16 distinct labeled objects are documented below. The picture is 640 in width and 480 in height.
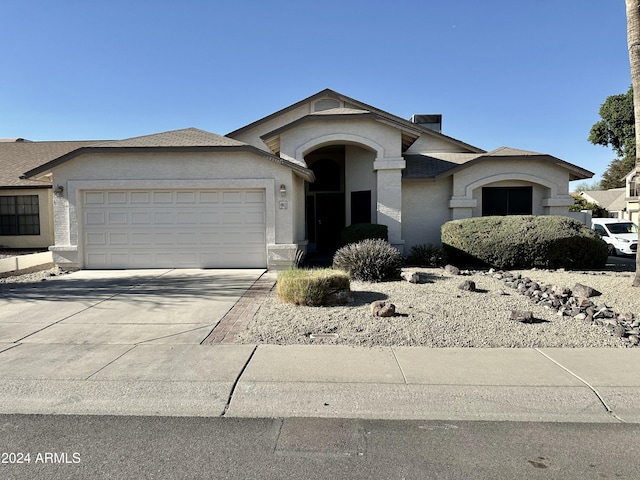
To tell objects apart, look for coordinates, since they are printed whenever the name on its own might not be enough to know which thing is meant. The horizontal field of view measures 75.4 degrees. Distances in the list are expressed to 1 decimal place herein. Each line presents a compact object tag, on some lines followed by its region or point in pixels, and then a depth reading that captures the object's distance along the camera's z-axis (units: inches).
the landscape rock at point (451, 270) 439.8
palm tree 332.5
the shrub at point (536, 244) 460.4
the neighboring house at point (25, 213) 724.0
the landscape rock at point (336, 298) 310.2
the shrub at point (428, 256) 502.6
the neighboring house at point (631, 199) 1407.9
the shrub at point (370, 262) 396.5
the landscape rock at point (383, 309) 274.5
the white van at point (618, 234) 713.6
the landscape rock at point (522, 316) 264.6
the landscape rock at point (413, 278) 383.2
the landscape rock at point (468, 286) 350.6
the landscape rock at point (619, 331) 238.8
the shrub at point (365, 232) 534.6
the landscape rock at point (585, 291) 325.4
